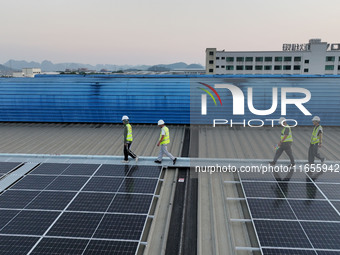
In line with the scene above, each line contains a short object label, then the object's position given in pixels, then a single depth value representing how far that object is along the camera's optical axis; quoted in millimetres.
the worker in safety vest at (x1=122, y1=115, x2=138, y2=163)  10820
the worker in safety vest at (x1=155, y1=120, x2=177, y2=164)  10602
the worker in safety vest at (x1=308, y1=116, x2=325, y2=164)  10360
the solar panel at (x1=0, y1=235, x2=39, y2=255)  5762
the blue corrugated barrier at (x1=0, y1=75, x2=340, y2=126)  17500
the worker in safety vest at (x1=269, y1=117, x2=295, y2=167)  10312
